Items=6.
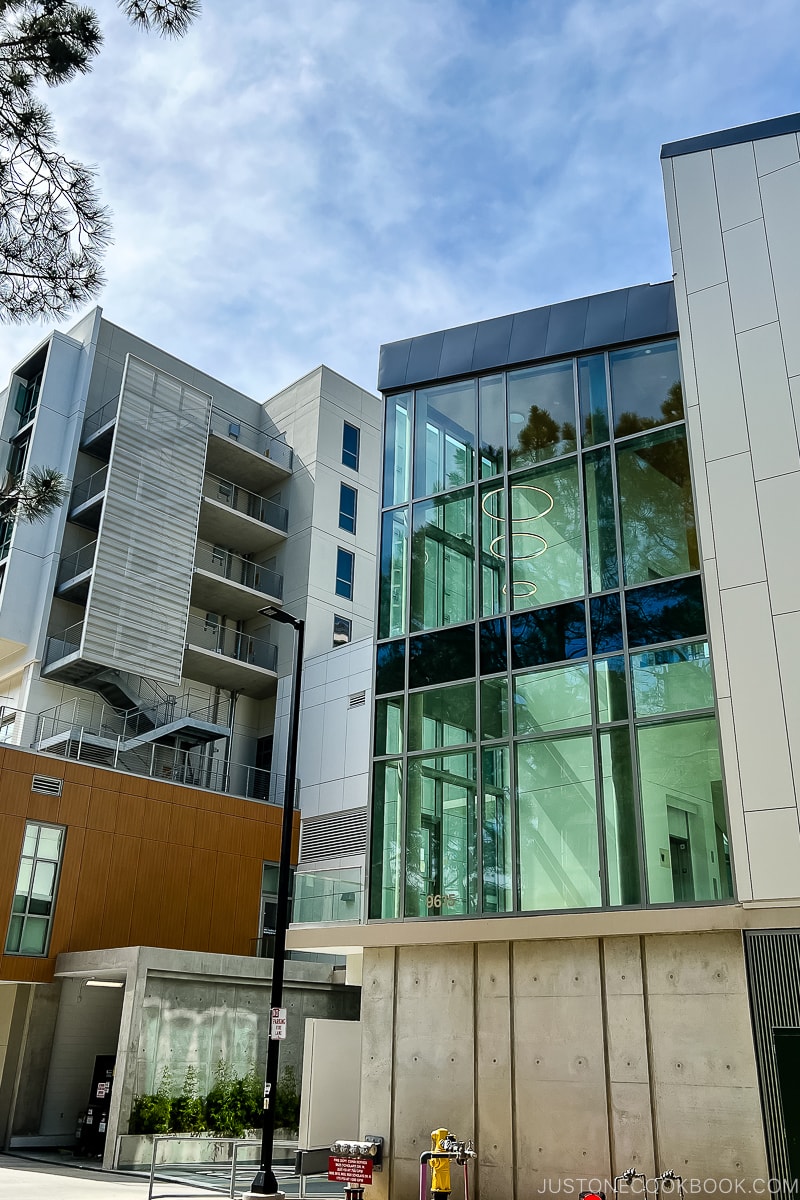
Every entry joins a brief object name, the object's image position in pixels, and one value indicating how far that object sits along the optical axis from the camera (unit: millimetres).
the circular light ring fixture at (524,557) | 16406
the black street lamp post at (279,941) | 13883
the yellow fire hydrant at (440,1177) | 12758
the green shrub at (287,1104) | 23469
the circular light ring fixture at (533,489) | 16547
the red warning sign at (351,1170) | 14109
